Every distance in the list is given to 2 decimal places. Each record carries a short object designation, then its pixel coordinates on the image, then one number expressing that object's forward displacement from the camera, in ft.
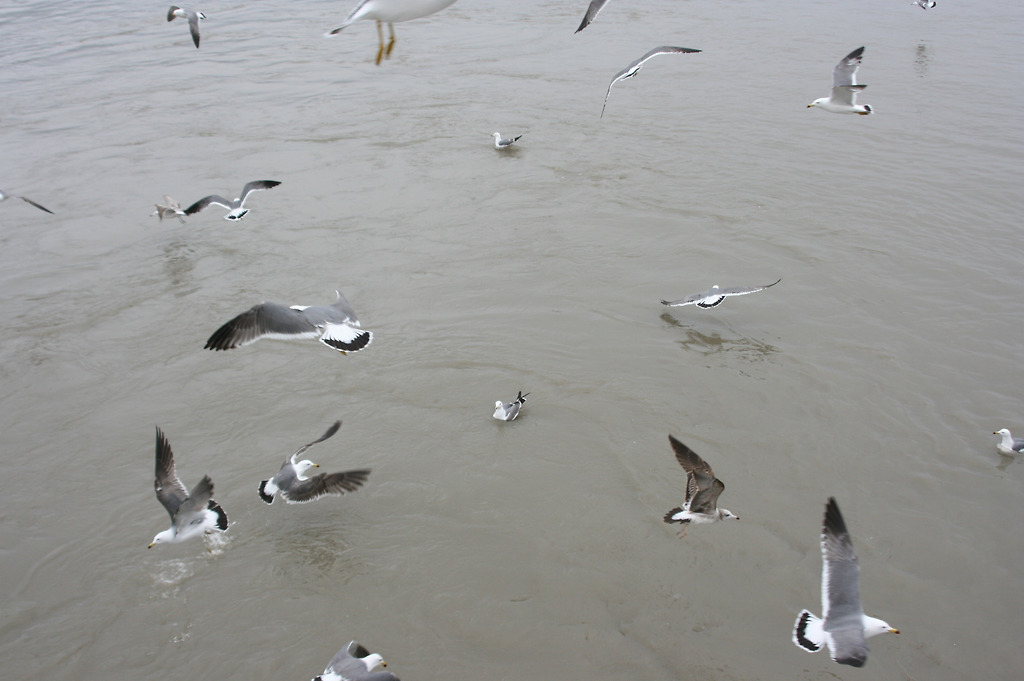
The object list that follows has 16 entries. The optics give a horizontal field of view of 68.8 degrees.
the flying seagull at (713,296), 24.63
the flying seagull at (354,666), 13.51
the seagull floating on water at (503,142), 39.65
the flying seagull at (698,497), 16.76
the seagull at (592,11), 25.14
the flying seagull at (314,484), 17.81
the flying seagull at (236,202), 31.37
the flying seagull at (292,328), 19.67
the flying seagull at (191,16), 47.50
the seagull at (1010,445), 19.42
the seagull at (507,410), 20.95
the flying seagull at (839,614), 13.72
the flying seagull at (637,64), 28.99
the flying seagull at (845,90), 31.68
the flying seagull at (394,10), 12.88
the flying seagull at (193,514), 16.81
